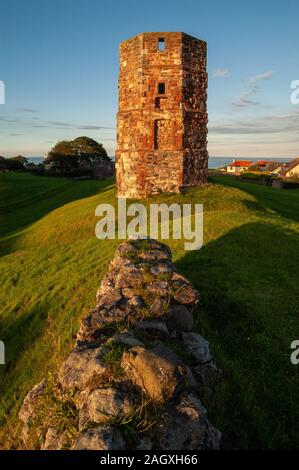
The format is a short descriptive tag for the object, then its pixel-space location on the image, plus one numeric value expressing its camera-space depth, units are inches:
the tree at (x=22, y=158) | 3729.6
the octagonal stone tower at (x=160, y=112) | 856.3
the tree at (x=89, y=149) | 2972.4
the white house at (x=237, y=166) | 4845.0
